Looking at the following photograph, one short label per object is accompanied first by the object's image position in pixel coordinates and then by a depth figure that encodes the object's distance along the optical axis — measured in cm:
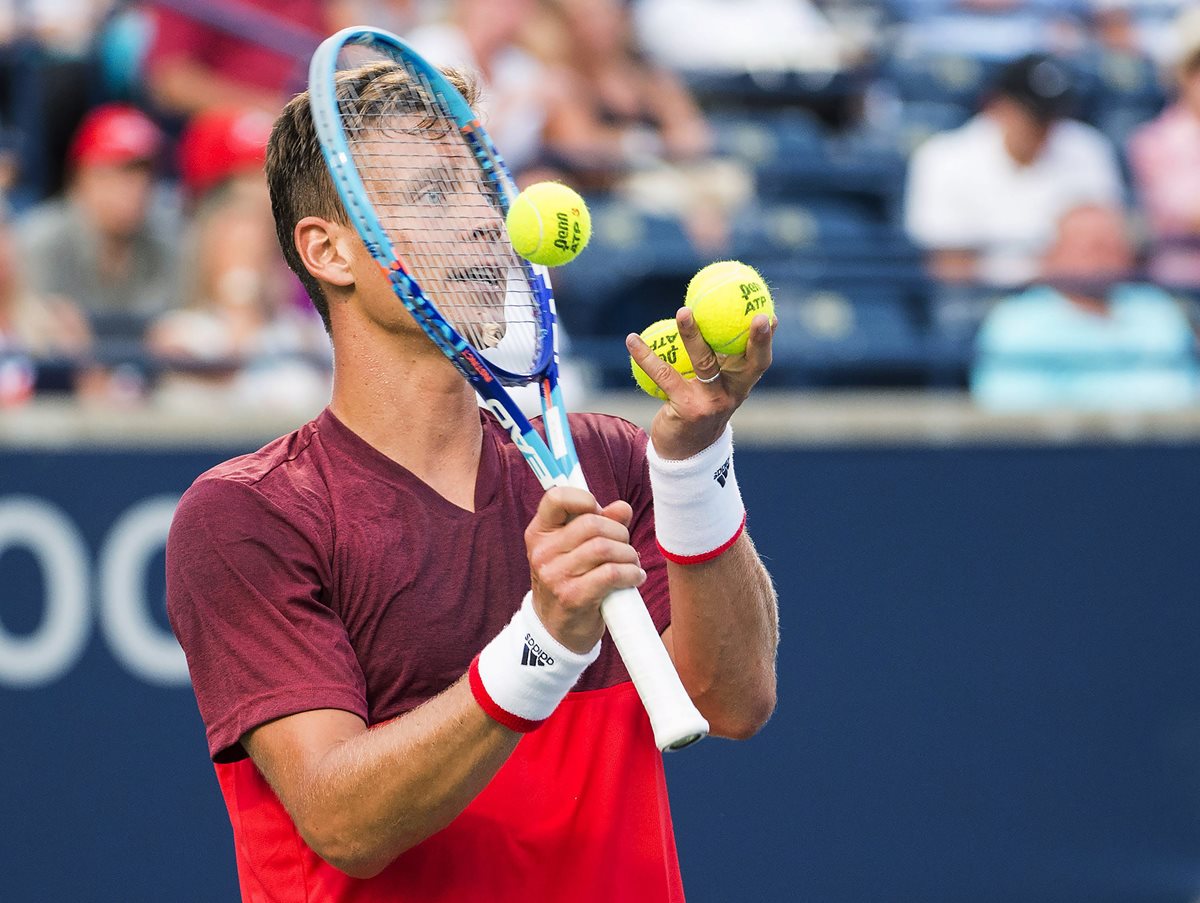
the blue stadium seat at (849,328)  1202
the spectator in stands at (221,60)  1327
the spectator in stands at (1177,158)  1443
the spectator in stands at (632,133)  1345
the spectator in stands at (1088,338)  1195
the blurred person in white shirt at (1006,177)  1416
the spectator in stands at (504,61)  1325
